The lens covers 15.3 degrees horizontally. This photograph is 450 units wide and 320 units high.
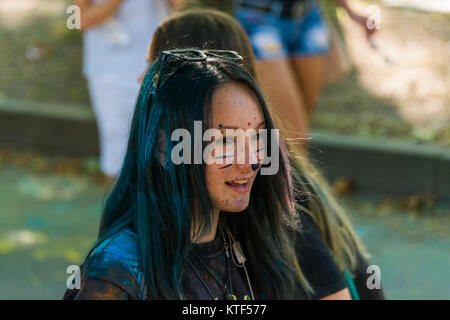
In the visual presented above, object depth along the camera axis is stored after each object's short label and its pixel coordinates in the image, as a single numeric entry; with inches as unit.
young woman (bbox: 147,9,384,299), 177.7
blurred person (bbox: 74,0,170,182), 305.0
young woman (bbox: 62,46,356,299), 135.6
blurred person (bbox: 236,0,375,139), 289.9
